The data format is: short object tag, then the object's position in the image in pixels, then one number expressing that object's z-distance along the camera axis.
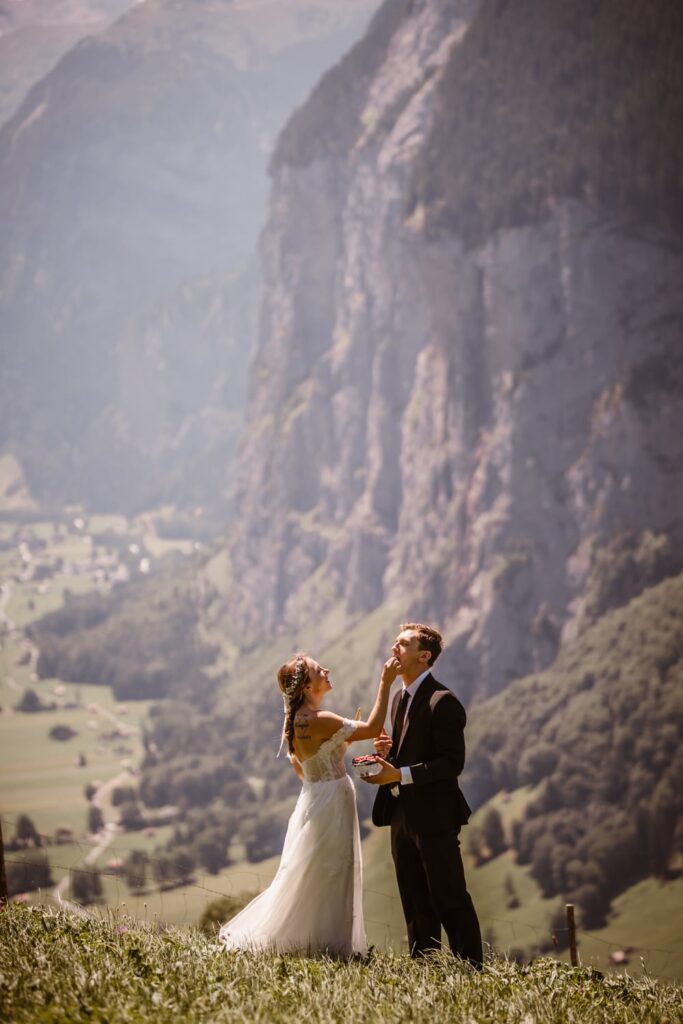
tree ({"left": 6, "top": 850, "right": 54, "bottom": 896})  122.56
